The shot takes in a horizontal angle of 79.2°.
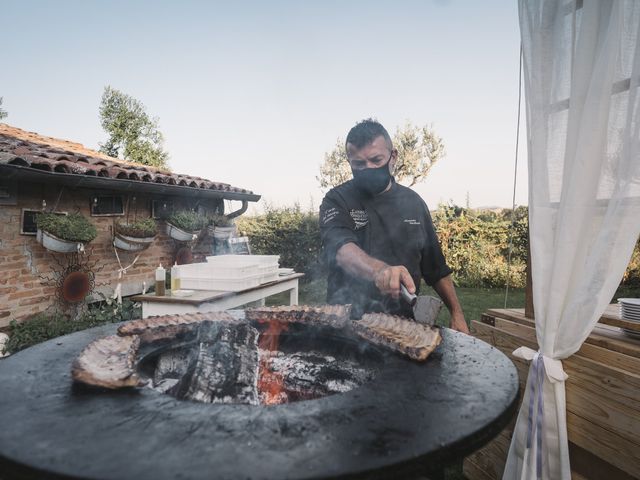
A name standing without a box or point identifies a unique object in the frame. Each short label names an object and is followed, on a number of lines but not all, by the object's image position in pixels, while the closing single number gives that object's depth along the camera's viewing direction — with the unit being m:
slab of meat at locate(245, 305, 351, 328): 1.87
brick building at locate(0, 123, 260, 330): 5.03
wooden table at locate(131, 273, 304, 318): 3.96
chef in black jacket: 2.69
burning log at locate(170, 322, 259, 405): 1.23
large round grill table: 0.73
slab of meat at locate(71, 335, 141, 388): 1.06
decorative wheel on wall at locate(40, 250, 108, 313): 5.66
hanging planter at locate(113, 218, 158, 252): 6.32
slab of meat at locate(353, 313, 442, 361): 1.39
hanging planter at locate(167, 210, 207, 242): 7.39
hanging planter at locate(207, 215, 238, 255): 8.48
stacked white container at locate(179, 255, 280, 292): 4.49
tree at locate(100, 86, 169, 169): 25.44
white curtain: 1.57
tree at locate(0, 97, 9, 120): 23.86
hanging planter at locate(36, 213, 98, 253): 5.21
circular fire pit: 1.28
